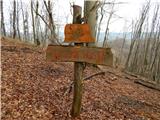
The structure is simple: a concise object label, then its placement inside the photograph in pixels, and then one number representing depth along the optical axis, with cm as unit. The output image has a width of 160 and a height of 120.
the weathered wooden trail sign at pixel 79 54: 280
